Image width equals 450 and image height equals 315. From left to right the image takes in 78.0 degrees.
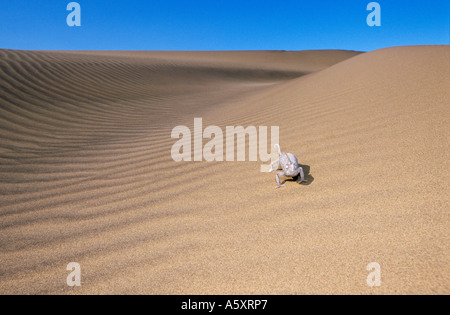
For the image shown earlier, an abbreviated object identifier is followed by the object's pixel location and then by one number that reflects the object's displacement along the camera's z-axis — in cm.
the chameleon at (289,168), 240
